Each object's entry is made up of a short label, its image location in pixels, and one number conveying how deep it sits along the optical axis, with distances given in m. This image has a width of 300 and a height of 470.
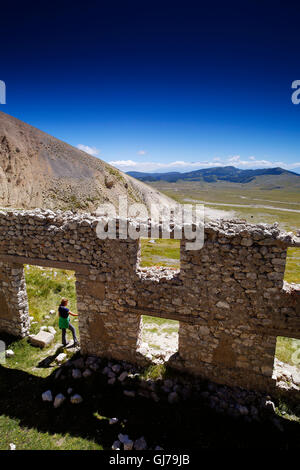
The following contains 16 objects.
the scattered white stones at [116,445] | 5.98
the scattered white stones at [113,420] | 6.56
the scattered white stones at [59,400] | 7.07
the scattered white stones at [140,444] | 5.95
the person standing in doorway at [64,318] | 9.16
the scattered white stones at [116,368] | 8.07
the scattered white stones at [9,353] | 9.02
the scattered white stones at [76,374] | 7.95
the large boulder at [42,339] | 9.41
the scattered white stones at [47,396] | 7.23
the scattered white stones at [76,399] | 7.14
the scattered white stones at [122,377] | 7.79
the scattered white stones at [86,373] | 8.00
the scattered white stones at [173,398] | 7.09
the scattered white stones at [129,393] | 7.39
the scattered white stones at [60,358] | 8.72
